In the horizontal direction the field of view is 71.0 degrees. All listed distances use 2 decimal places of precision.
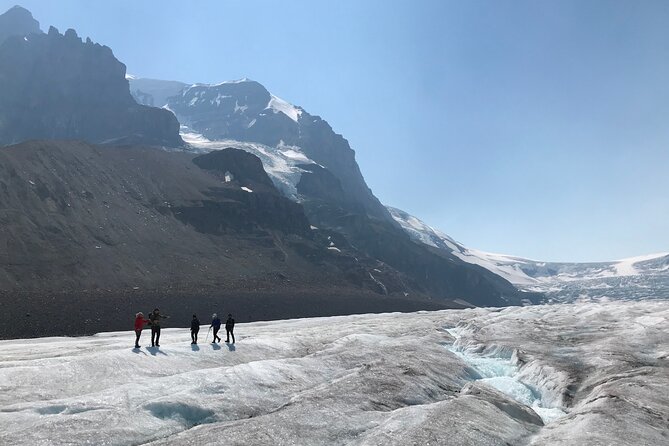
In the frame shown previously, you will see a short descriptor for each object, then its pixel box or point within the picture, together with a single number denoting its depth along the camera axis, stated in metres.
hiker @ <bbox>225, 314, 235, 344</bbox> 36.82
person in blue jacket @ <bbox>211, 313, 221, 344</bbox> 36.09
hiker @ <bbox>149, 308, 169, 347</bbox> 31.23
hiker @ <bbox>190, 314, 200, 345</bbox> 34.34
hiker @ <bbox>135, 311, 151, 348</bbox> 31.25
